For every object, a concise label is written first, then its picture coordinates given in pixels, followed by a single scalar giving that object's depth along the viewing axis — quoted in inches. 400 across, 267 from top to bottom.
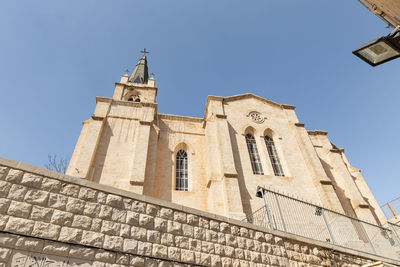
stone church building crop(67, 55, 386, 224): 458.9
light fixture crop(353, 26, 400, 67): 139.8
